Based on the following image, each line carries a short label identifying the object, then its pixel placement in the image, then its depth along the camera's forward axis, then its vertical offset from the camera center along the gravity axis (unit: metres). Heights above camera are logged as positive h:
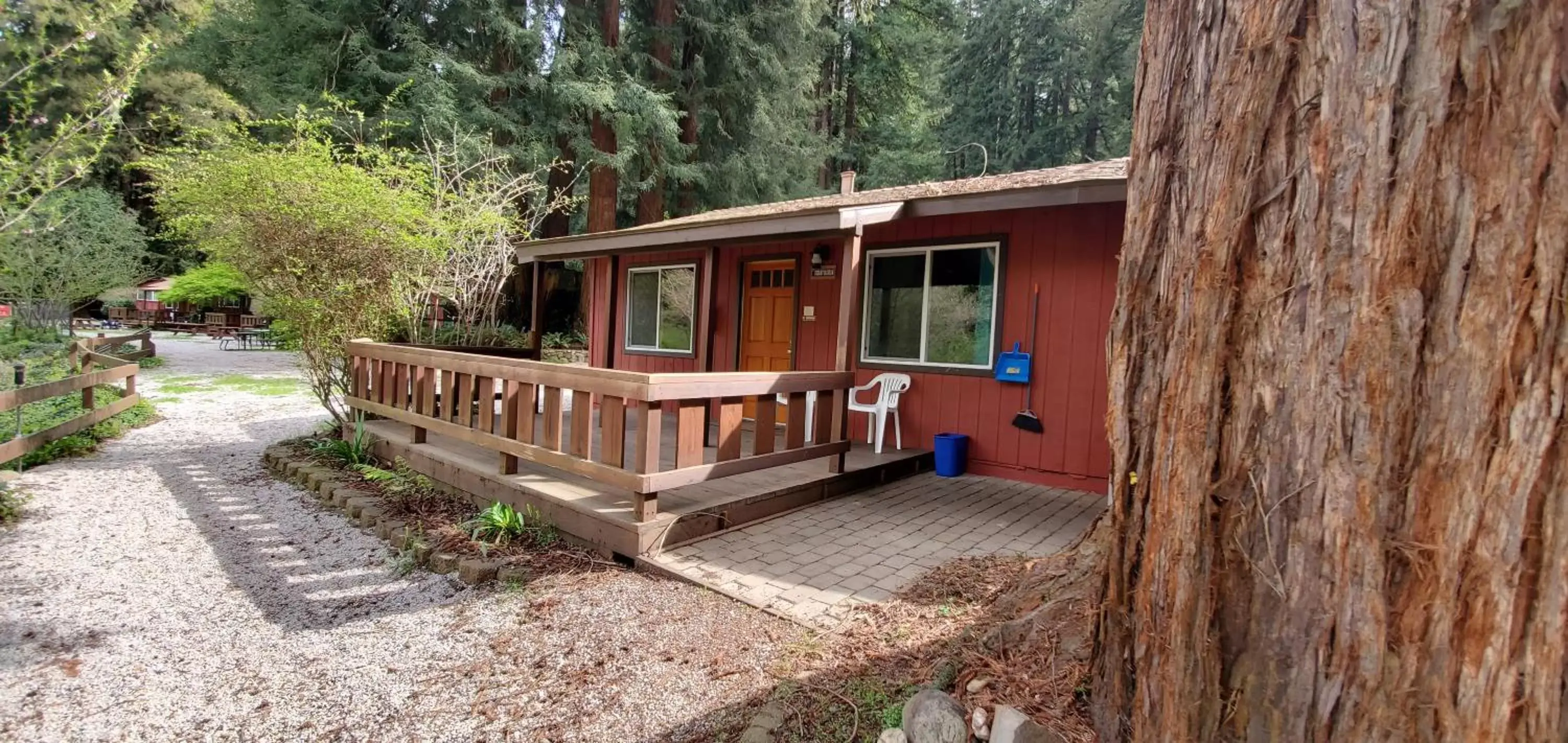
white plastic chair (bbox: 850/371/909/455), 6.06 -0.51
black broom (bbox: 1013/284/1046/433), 5.52 -0.50
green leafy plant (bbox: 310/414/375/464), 6.13 -1.20
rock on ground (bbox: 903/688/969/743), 1.93 -1.06
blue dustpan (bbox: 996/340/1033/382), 5.55 -0.10
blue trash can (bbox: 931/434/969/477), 5.73 -0.86
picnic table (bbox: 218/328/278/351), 18.16 -0.73
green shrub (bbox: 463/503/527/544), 4.07 -1.20
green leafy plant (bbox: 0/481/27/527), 4.54 -1.40
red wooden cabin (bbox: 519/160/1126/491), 5.21 +0.54
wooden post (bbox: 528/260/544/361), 8.27 +0.07
